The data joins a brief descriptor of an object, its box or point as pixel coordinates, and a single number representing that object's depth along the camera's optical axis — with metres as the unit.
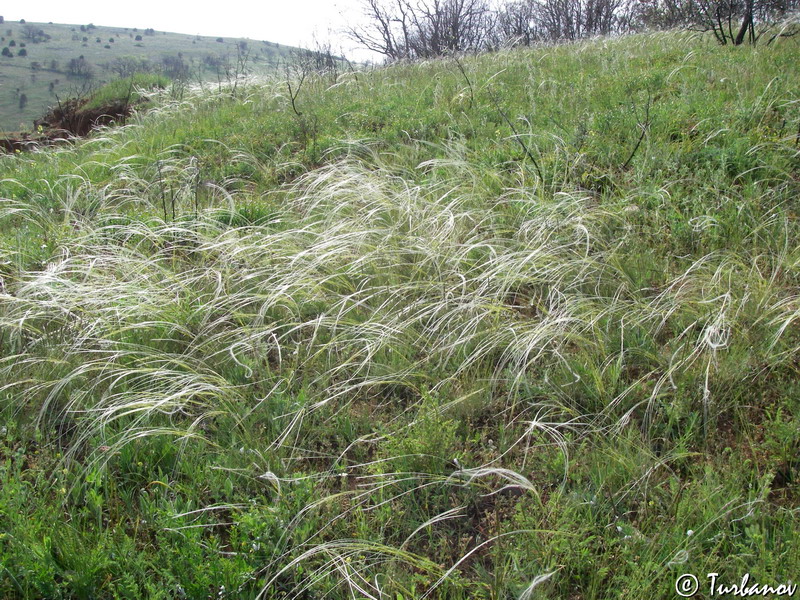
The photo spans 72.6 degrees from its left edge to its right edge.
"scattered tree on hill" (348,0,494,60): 20.64
